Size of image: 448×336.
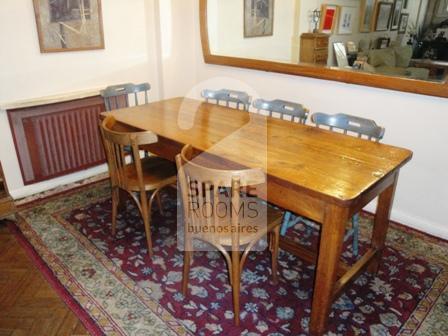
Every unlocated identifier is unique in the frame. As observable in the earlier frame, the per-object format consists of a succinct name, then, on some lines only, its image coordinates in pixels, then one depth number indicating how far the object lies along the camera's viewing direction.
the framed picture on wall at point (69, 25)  2.81
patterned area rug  1.81
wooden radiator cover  2.91
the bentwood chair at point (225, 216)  1.50
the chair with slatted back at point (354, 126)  2.09
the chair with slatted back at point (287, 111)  2.37
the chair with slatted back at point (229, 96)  2.87
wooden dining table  1.53
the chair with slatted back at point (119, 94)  2.92
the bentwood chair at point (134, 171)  2.01
